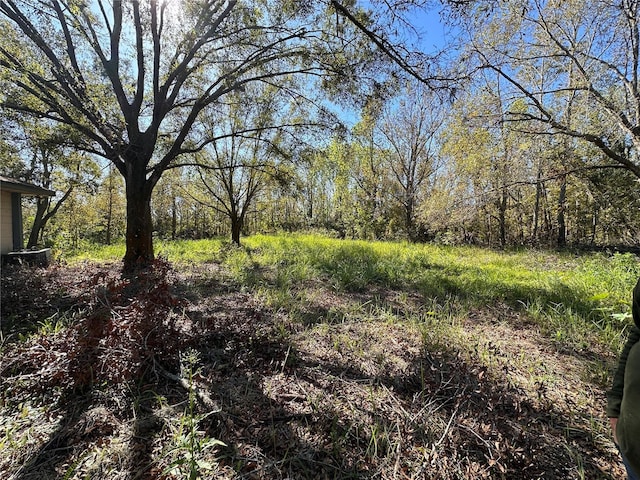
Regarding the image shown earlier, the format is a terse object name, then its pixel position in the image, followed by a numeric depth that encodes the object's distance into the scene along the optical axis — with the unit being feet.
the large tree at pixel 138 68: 14.80
